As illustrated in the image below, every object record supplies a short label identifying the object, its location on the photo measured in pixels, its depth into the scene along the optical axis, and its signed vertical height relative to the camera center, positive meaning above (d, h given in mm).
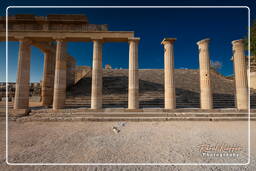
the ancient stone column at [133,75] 11656 +2198
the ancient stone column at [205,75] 11492 +2161
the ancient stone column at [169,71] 11648 +2627
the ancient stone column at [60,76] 11957 +2103
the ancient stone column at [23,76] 11727 +2052
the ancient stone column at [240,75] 11602 +2209
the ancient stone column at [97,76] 11750 +2133
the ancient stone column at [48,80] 16541 +2324
